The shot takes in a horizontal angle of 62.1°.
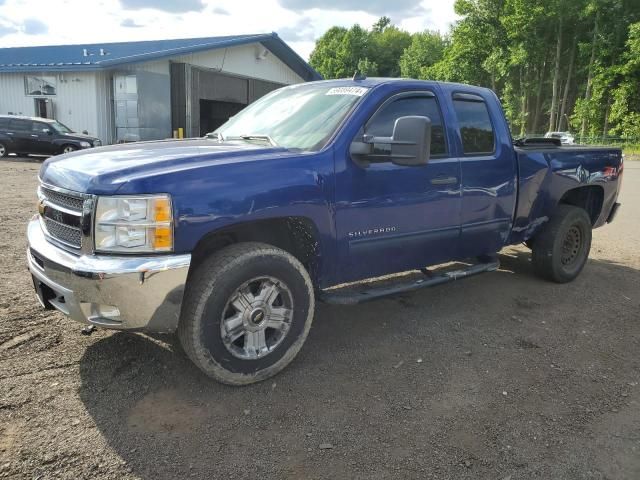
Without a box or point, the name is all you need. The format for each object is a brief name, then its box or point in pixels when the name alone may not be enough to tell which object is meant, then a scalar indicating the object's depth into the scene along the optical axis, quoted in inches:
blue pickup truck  113.9
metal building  842.8
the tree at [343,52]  3567.9
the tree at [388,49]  3671.3
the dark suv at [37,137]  738.8
